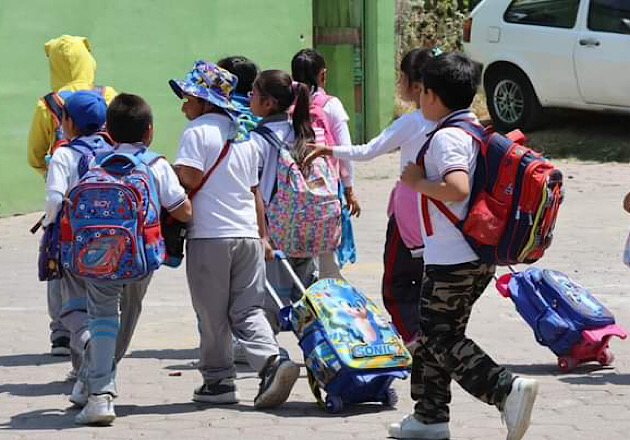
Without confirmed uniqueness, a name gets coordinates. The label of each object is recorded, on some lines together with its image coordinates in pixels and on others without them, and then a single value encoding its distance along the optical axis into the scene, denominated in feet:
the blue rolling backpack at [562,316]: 41.13
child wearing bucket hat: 36.46
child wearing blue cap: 37.32
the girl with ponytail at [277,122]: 40.44
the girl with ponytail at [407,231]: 40.10
